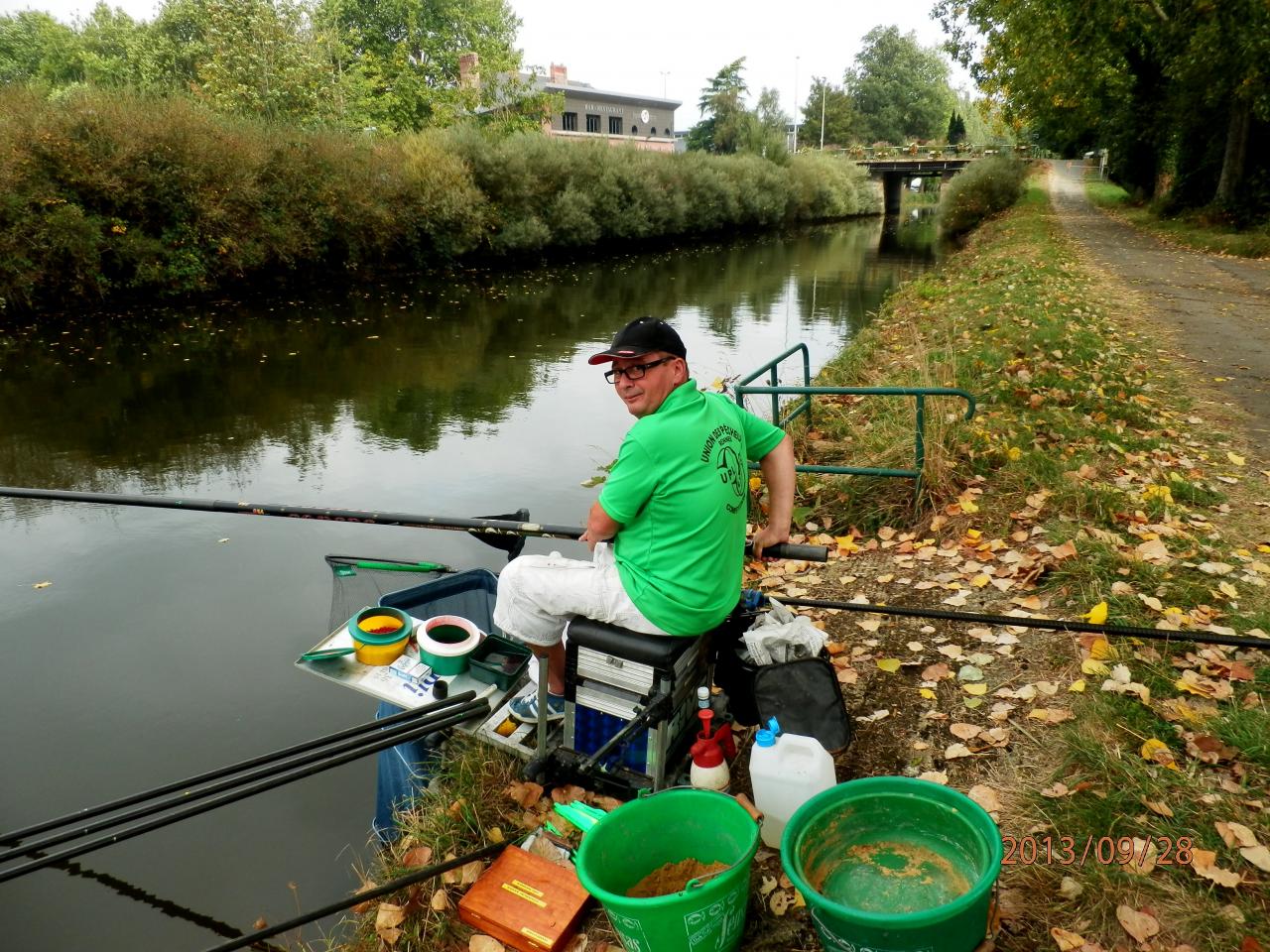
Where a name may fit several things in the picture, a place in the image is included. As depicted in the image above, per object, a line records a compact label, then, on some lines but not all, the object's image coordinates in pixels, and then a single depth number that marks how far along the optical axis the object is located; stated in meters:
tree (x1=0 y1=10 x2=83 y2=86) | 57.91
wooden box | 2.91
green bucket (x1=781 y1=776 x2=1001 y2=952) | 2.52
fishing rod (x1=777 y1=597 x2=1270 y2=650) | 3.26
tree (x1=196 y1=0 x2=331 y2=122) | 34.56
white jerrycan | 3.07
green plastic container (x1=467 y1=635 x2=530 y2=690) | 3.85
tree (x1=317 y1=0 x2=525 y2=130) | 44.22
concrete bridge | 61.88
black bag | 3.39
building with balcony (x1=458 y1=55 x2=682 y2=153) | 72.69
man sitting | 2.88
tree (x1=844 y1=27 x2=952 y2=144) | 104.44
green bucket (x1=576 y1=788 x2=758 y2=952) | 2.38
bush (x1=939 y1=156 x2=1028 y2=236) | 37.09
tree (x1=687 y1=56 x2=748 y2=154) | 80.00
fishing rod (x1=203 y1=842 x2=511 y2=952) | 2.82
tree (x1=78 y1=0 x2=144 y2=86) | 52.62
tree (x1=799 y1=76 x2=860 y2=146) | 98.50
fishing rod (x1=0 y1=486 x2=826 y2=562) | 3.53
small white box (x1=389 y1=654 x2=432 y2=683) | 3.90
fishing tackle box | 3.03
